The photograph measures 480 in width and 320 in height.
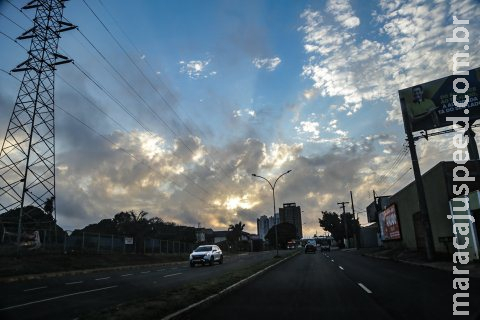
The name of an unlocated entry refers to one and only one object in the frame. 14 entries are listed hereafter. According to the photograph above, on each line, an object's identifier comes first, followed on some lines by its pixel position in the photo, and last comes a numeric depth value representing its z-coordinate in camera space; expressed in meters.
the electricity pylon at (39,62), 29.16
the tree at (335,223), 108.19
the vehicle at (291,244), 131.12
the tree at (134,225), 70.25
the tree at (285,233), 135.75
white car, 33.84
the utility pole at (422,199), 24.55
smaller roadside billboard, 41.56
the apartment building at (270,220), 191.12
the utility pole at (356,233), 74.38
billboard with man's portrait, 28.34
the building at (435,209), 24.80
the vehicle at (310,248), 69.04
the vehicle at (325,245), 80.81
